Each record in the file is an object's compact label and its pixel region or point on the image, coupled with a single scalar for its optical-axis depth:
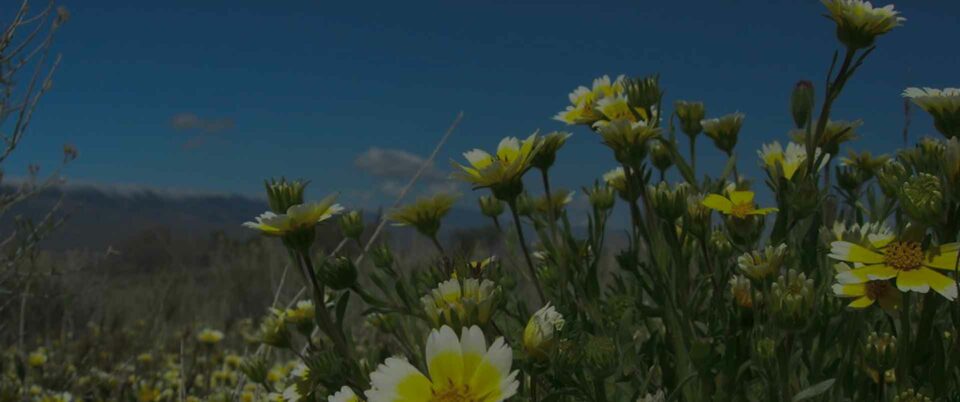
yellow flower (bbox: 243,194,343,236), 0.38
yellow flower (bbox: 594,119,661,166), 0.44
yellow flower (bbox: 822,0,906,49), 0.41
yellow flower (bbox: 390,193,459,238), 0.48
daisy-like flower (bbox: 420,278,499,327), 0.34
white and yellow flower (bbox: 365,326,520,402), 0.32
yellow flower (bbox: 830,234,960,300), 0.33
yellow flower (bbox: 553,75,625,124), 0.52
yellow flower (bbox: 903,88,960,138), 0.38
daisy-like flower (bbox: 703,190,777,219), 0.42
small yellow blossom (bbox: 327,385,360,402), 0.37
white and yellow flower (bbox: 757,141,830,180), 0.48
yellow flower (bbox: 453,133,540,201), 0.43
